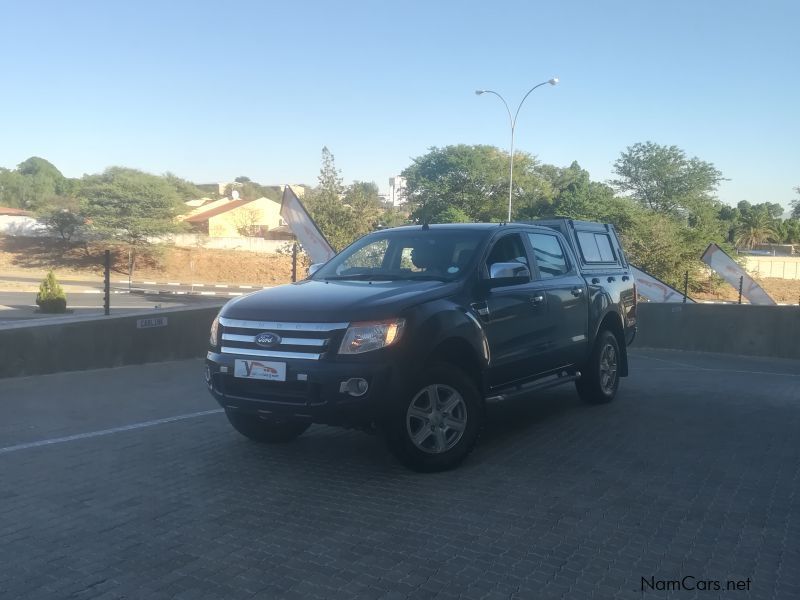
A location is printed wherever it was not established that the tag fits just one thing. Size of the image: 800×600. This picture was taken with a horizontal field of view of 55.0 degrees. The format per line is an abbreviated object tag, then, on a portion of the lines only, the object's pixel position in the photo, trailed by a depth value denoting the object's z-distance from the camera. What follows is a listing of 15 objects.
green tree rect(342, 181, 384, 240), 24.75
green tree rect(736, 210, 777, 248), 82.62
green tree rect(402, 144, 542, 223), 61.44
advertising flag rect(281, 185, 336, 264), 14.65
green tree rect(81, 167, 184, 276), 47.56
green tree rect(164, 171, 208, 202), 78.00
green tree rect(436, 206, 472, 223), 56.54
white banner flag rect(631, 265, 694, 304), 17.59
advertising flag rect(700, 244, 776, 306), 18.41
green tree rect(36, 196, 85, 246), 49.81
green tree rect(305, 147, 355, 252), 23.97
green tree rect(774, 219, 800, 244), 87.59
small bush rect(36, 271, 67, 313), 23.33
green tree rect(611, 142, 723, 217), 71.31
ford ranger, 5.18
